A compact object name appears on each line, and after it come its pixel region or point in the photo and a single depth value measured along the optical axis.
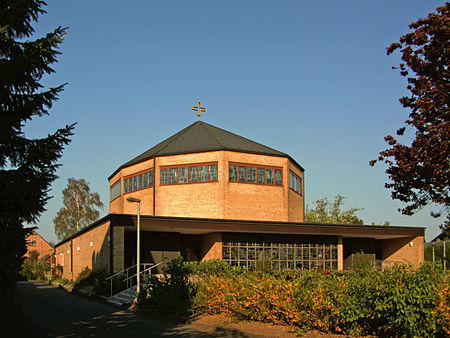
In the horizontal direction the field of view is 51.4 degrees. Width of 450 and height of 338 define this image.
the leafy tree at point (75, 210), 69.31
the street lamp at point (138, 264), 20.59
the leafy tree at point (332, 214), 61.28
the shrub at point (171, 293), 16.84
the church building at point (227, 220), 29.69
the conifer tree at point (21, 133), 10.13
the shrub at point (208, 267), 24.19
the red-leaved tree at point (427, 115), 12.52
